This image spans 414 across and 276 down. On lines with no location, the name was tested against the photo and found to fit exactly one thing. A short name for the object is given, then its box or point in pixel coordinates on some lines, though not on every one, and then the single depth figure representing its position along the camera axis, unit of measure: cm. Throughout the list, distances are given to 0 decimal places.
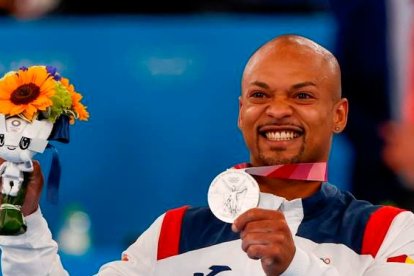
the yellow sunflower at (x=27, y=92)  730
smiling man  748
